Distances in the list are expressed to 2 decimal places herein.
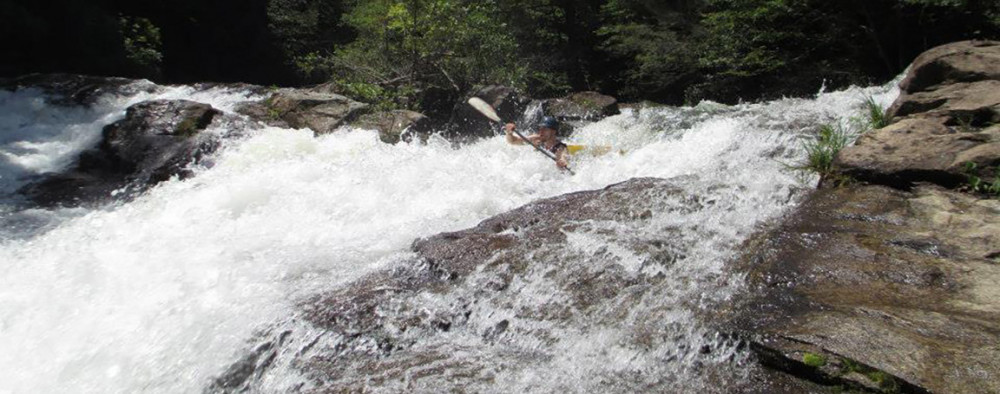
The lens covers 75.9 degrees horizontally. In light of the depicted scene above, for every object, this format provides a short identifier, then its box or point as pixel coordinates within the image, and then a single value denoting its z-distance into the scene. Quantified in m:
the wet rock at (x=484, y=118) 9.75
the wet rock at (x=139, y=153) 7.34
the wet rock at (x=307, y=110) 8.86
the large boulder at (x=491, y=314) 2.79
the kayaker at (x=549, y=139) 7.04
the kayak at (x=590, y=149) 7.11
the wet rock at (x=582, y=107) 10.52
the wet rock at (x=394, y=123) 8.68
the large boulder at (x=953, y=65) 5.71
